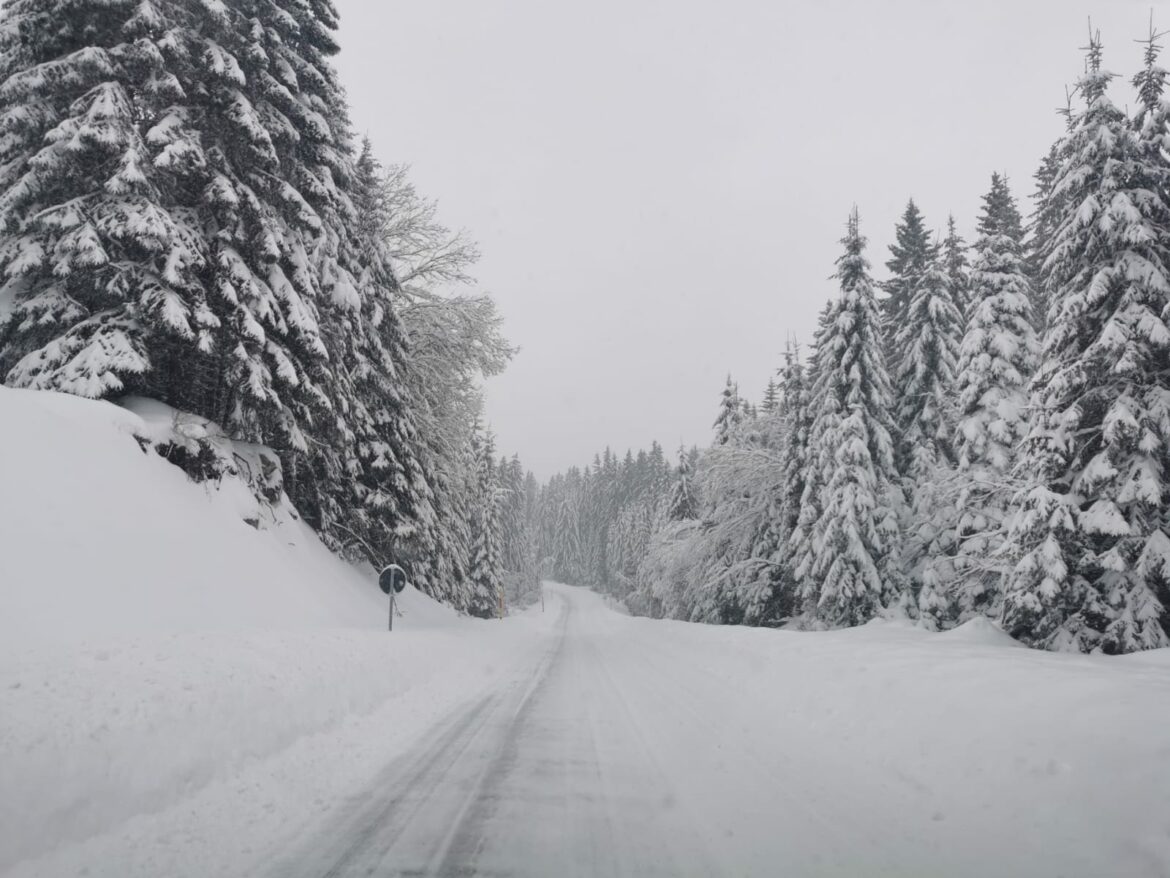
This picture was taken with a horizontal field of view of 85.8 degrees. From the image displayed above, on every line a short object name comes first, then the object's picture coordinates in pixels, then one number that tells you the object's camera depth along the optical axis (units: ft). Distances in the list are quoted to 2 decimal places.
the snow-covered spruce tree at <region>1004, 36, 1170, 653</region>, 35.14
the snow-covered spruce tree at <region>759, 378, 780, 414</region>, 131.56
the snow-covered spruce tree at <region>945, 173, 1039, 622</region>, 51.31
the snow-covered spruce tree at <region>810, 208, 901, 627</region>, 62.03
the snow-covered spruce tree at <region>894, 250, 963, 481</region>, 67.41
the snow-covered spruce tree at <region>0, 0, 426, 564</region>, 34.73
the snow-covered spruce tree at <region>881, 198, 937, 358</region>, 80.64
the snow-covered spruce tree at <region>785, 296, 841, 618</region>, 66.44
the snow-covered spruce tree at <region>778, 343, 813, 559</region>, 77.05
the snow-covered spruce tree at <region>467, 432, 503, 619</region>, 134.41
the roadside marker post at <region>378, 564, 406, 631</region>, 44.29
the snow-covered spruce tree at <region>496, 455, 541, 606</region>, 235.61
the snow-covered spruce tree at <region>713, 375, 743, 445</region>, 113.50
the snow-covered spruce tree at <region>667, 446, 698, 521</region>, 139.44
